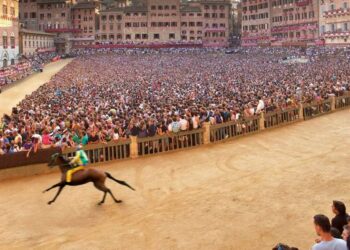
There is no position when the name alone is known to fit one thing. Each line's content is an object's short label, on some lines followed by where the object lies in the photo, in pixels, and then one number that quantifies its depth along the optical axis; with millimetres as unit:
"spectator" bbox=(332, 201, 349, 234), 7641
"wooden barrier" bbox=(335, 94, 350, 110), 26925
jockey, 11641
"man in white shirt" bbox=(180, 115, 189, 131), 18317
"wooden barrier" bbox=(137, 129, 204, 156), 17750
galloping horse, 11656
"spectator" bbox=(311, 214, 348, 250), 6359
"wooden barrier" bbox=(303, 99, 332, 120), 24462
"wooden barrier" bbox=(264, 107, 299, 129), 22203
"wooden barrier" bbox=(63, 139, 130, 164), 16531
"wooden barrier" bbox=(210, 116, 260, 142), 19500
